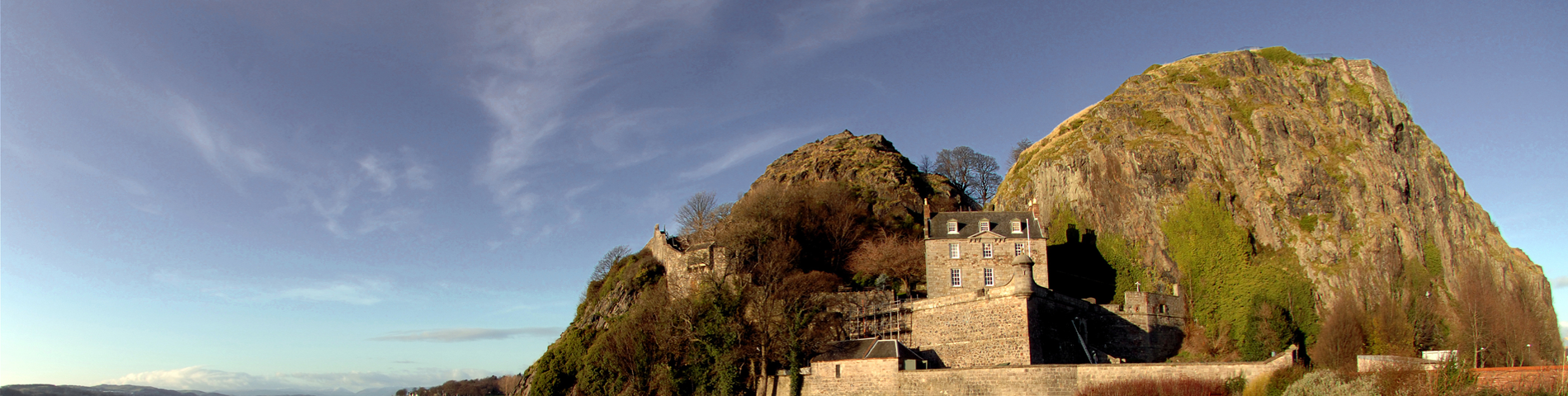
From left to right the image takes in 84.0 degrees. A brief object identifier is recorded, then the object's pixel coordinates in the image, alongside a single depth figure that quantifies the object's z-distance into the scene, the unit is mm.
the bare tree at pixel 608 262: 68375
